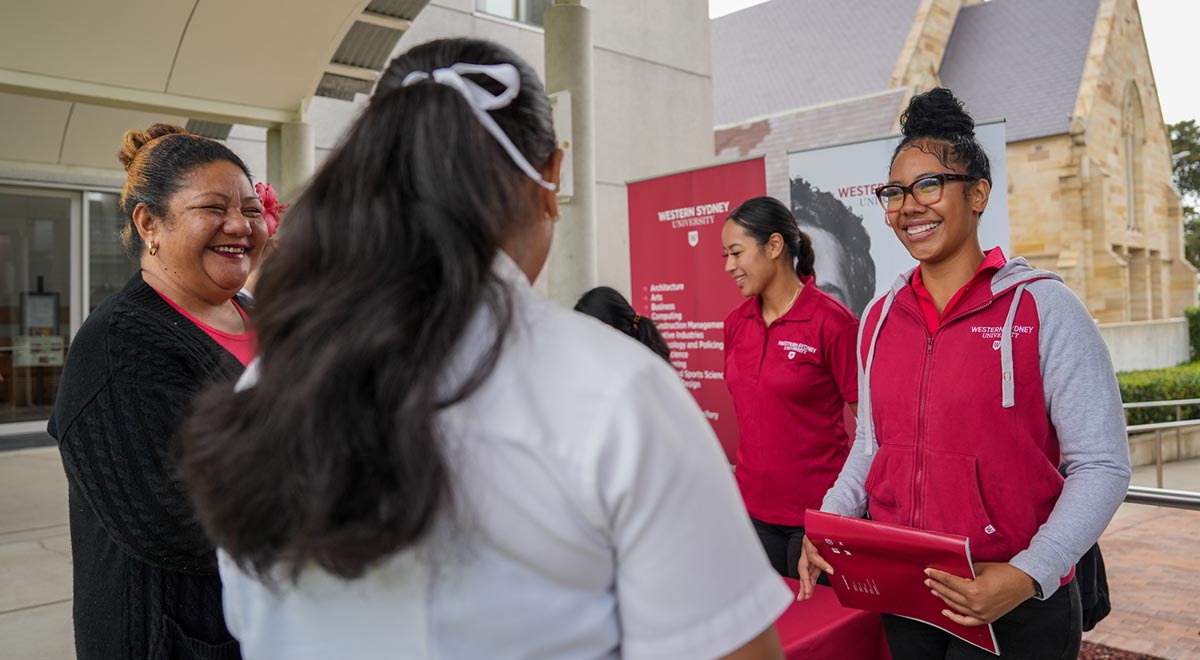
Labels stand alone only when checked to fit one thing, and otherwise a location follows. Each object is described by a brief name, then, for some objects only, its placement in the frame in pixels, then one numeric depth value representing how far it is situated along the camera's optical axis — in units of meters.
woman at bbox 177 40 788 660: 0.79
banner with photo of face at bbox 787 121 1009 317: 5.68
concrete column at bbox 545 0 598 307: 7.23
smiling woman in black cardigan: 1.58
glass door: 9.49
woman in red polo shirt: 3.24
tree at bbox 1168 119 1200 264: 42.78
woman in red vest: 1.79
